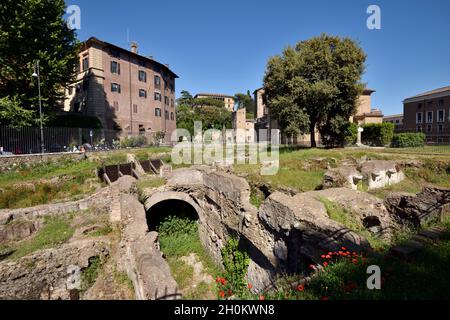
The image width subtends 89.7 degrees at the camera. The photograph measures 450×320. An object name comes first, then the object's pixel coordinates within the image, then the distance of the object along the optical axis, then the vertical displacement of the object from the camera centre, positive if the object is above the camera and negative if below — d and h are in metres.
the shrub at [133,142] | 26.27 +0.78
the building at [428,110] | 40.81 +6.52
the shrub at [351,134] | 23.92 +1.17
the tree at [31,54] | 16.28 +7.44
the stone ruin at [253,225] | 5.56 -2.76
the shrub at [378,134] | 25.12 +1.24
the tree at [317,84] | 19.09 +5.33
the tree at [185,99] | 68.52 +14.75
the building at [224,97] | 88.94 +19.82
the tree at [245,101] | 88.31 +17.88
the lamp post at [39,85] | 16.81 +4.93
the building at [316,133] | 33.78 +4.62
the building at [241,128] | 51.13 +4.31
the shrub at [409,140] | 22.79 +0.37
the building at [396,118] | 67.16 +8.08
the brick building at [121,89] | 30.69 +8.99
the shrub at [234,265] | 9.23 -5.10
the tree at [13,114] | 16.12 +2.67
